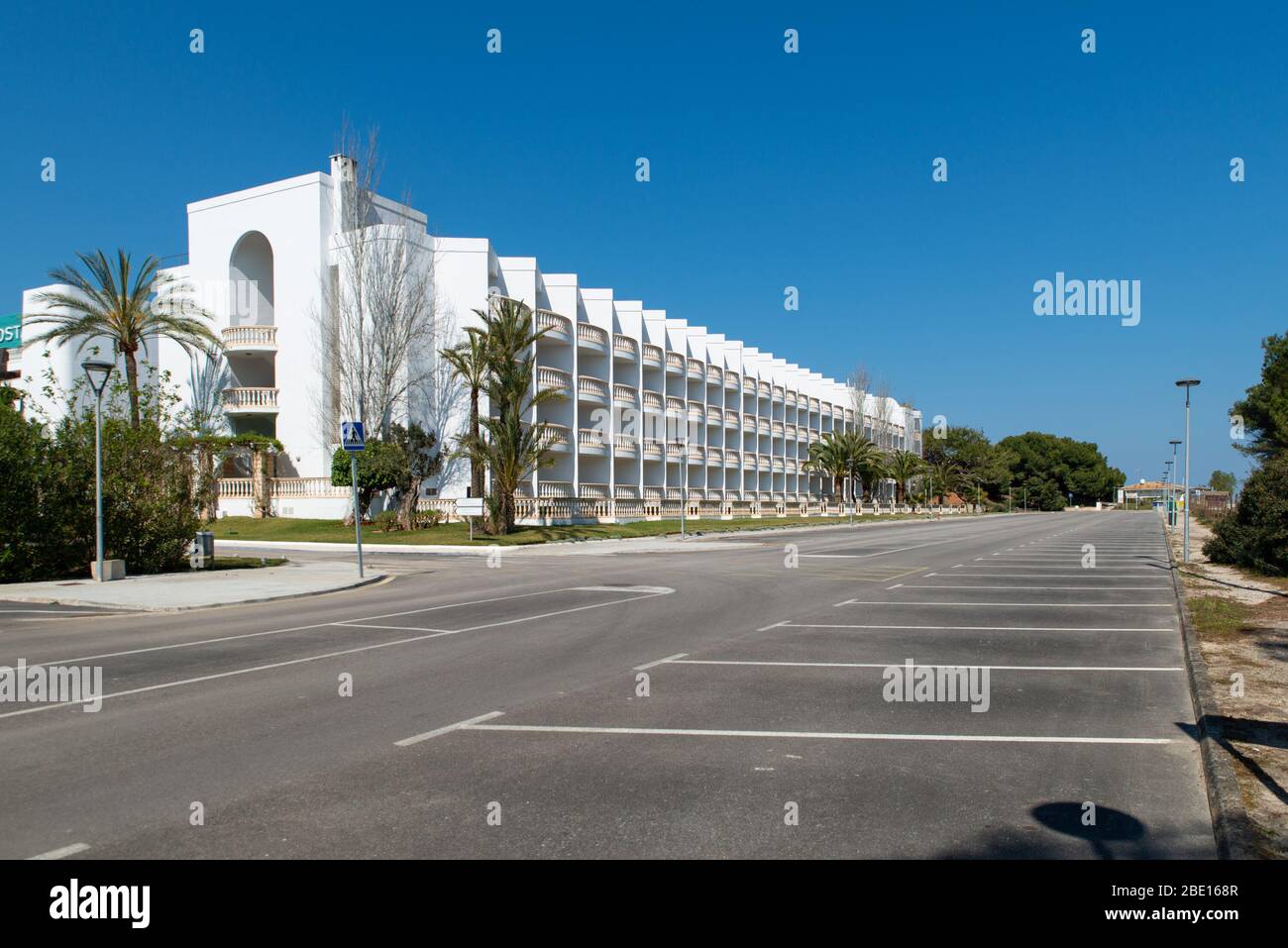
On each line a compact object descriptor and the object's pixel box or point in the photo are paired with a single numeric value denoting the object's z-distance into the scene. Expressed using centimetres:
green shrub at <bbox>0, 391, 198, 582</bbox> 1814
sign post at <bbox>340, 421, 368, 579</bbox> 2081
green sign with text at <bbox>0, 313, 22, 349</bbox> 6391
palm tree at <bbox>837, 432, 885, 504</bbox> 7800
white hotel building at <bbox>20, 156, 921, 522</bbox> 4400
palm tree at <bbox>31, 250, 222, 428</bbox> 3928
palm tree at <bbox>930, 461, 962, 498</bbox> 11400
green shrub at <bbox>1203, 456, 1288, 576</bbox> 2078
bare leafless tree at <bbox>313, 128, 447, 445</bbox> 4194
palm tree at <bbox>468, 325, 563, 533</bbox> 3688
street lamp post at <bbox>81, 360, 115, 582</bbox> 1816
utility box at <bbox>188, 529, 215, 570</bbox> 2175
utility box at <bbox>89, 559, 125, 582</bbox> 1896
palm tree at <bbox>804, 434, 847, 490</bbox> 7806
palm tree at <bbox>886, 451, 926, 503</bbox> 9075
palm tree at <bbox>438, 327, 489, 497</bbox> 3834
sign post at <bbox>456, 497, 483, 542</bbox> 3441
